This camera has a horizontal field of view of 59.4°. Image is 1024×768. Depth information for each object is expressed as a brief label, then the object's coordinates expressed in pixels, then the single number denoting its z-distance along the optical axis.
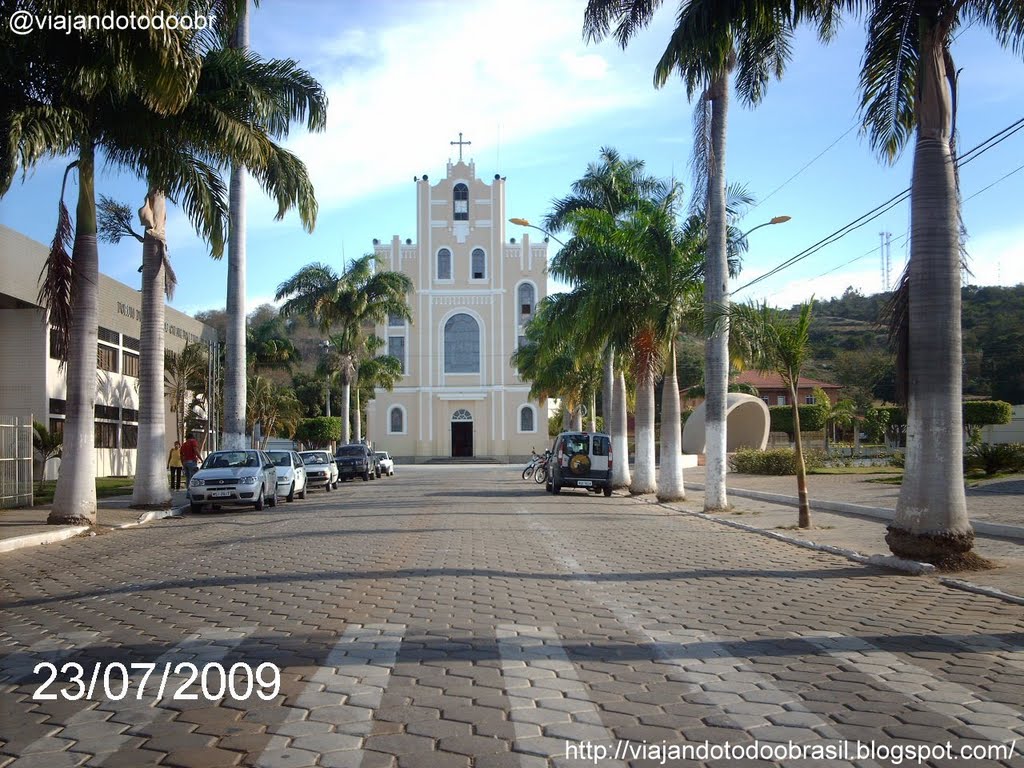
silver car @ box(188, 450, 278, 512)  21.22
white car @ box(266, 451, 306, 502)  25.36
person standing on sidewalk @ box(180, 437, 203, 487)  25.83
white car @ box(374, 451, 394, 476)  46.75
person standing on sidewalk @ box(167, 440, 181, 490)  27.48
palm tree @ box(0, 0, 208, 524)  12.38
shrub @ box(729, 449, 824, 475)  36.00
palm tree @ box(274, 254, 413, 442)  46.31
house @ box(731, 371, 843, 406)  73.50
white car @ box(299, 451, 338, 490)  32.56
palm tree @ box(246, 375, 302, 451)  54.78
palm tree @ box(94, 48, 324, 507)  17.14
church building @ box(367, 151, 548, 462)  67.88
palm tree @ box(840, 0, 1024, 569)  10.88
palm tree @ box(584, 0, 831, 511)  13.05
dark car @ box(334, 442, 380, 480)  41.66
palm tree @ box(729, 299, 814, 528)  16.22
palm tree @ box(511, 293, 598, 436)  29.98
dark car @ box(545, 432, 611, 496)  28.80
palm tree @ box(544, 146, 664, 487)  29.69
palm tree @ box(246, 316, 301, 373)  55.72
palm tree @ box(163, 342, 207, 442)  43.72
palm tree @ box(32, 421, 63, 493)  30.73
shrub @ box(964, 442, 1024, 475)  25.83
